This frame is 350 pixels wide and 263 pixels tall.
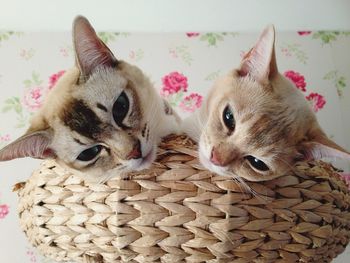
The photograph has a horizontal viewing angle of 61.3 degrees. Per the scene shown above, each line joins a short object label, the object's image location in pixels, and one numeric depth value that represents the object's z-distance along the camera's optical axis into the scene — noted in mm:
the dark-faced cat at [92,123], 219
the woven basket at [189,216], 193
